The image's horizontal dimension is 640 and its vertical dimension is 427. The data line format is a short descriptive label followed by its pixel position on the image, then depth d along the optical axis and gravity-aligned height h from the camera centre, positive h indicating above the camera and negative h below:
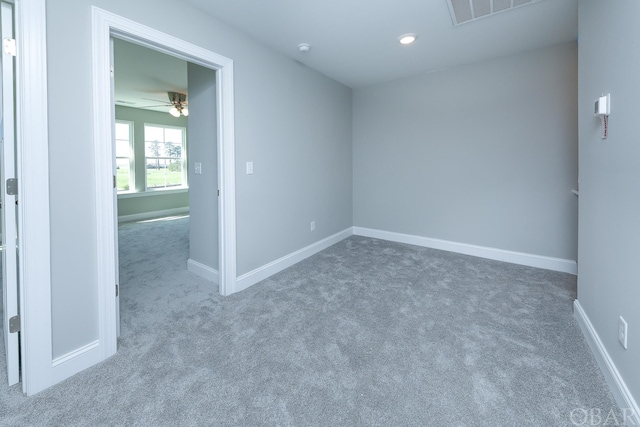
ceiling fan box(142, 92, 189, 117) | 5.30 +1.91
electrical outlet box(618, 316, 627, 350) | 1.41 -0.63
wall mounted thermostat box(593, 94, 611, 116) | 1.59 +0.54
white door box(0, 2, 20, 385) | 1.45 +0.00
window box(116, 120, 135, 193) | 6.45 +1.10
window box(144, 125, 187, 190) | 6.96 +1.22
